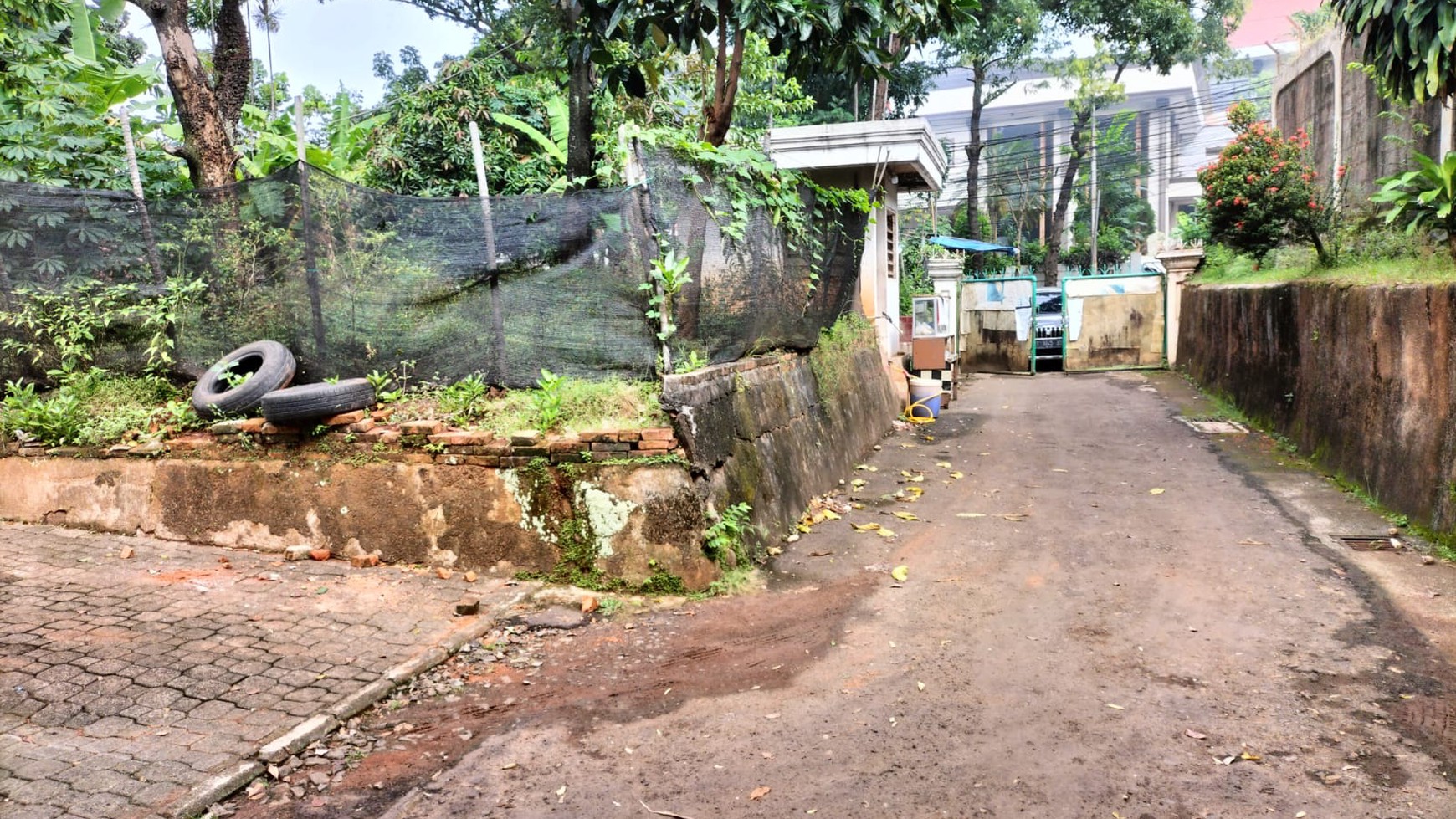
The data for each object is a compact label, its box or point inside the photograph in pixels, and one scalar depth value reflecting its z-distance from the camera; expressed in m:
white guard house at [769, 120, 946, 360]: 11.81
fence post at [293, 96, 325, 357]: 6.17
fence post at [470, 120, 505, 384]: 6.18
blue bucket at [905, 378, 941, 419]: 13.67
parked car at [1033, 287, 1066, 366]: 20.77
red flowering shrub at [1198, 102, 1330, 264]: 12.10
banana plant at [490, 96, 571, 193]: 9.41
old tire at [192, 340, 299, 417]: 6.11
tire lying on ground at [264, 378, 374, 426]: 5.88
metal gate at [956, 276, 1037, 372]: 20.55
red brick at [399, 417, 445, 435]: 5.82
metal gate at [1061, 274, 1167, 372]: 19.69
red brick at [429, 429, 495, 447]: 5.70
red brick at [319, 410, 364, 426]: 6.02
